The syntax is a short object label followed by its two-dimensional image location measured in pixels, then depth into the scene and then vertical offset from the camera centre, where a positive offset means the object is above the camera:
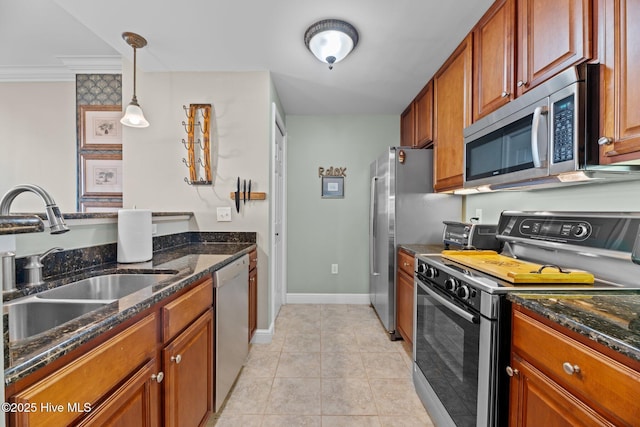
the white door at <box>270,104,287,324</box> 2.58 -0.04
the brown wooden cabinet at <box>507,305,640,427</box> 0.66 -0.46
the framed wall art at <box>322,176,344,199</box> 3.48 +0.31
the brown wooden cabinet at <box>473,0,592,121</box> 1.13 +0.81
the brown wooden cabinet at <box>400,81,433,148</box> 2.56 +0.94
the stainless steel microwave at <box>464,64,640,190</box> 1.07 +0.34
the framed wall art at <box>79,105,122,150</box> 2.69 +0.80
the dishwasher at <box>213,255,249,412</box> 1.54 -0.70
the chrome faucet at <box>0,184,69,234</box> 0.90 +0.01
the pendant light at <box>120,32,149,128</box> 1.98 +0.72
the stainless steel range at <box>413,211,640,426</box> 1.07 -0.32
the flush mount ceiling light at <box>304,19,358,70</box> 1.78 +1.15
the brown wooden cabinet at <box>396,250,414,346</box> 2.21 -0.71
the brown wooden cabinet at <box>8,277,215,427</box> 0.61 -0.49
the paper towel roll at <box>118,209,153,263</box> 1.53 -0.15
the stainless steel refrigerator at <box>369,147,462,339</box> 2.47 +0.05
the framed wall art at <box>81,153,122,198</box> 2.68 +0.35
